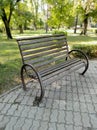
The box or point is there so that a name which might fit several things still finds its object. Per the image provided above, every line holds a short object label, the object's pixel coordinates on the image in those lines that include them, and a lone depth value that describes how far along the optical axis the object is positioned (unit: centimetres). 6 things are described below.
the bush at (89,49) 413
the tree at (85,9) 1242
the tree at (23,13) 893
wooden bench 197
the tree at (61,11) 1232
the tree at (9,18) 848
